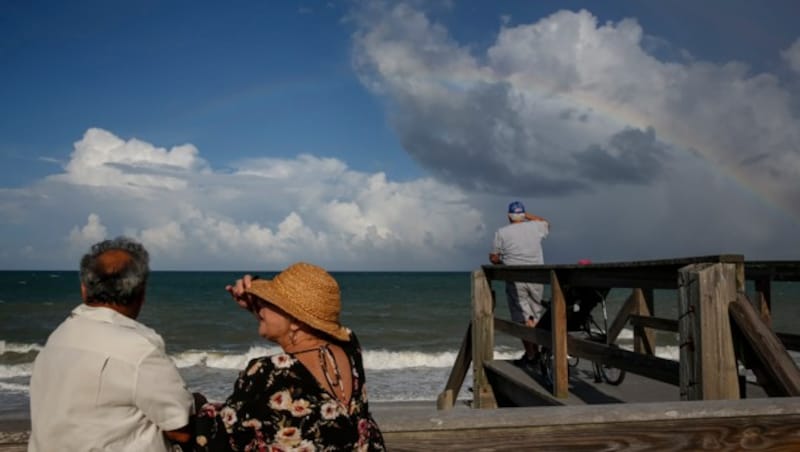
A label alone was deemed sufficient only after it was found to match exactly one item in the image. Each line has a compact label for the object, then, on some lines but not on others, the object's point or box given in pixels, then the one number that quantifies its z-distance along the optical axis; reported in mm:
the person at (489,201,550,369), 7004
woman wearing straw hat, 1890
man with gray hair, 1802
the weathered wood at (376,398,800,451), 2213
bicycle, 6184
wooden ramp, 5340
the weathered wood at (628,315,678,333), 6062
